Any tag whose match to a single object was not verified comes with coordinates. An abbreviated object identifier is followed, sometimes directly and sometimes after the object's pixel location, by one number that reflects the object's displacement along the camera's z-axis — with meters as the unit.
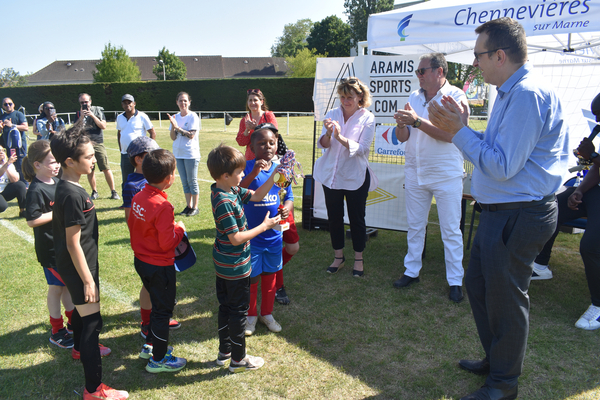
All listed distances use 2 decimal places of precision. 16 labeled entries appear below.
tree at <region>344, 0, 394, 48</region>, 60.69
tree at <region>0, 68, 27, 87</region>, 88.43
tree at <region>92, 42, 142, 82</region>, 50.91
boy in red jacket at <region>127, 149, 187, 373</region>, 2.52
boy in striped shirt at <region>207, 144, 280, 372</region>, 2.46
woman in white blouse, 4.07
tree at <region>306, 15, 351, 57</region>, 61.72
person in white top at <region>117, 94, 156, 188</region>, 6.71
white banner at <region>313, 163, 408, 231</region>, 5.44
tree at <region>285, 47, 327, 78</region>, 52.62
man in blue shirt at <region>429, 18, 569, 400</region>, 2.01
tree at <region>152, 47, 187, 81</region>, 61.25
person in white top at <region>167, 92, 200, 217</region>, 6.35
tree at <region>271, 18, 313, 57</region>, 88.44
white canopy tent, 3.85
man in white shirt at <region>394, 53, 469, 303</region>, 3.75
